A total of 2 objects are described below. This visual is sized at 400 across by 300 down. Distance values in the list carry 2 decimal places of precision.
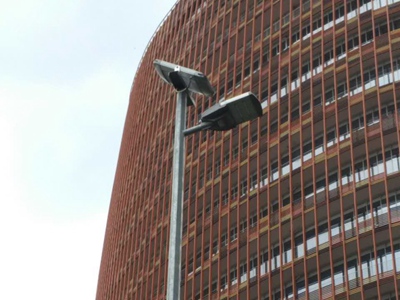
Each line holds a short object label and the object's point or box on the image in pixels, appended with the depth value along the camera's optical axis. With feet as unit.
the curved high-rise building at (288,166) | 195.72
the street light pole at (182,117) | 50.21
